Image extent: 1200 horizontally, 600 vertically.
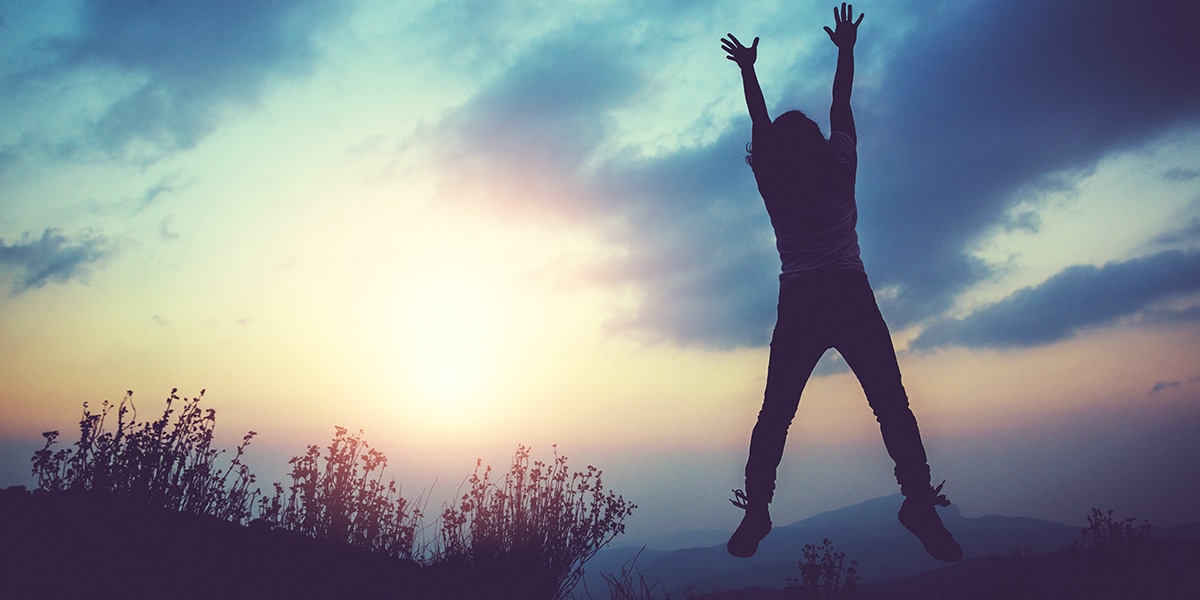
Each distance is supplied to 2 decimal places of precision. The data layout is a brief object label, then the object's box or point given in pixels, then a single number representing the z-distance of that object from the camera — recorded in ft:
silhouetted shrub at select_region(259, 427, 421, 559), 17.67
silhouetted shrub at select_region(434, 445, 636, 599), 17.80
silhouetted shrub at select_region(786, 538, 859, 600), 14.51
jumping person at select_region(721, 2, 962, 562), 10.30
